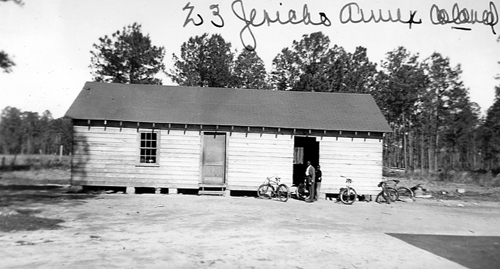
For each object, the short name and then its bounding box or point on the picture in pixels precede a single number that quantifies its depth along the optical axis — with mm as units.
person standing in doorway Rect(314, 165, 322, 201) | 16984
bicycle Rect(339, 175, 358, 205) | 16797
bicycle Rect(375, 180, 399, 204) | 17672
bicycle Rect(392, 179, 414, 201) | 19089
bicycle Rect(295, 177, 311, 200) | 16922
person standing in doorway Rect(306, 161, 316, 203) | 16641
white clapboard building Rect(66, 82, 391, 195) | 17438
